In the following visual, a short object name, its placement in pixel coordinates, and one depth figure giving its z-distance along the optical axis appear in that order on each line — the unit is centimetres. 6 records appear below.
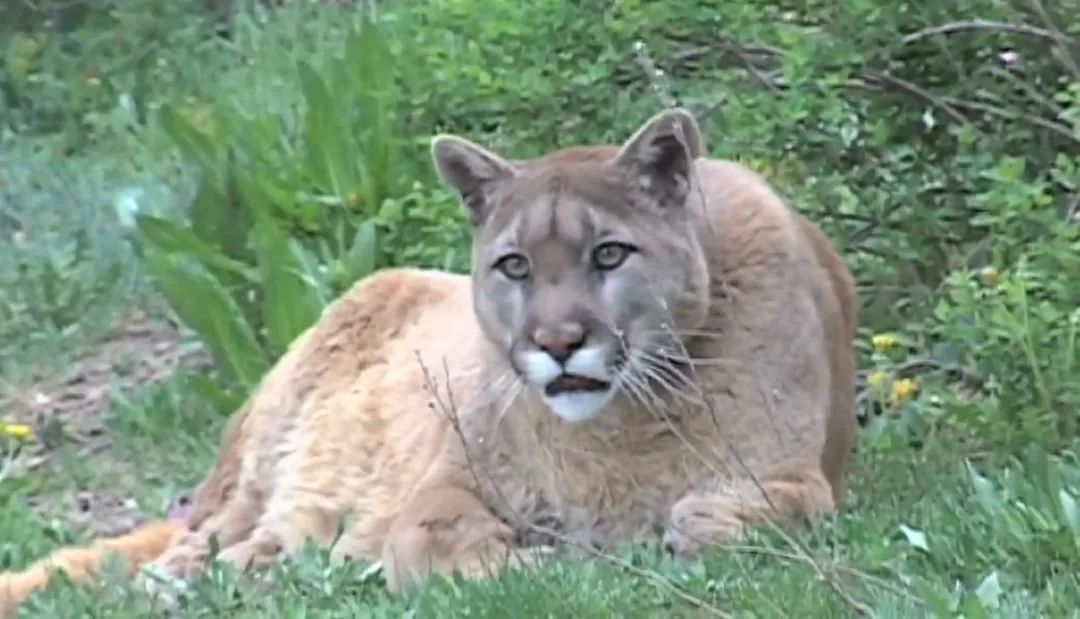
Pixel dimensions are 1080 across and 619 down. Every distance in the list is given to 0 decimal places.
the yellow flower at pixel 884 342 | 1356
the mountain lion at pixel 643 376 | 1087
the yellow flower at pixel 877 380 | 1423
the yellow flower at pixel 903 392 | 1405
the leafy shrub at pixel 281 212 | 1700
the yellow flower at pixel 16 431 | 1675
